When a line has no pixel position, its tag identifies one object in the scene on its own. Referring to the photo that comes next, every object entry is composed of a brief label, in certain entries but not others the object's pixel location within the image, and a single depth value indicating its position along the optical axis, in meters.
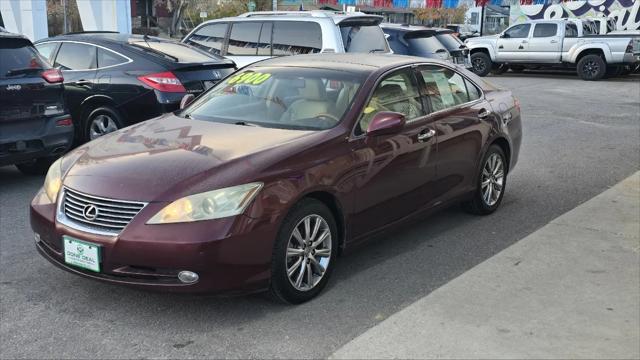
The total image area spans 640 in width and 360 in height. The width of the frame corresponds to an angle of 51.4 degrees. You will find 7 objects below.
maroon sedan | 3.65
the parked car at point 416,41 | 12.73
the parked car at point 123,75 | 7.90
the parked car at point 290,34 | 9.68
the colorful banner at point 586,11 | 26.53
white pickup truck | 20.09
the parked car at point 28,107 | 6.54
